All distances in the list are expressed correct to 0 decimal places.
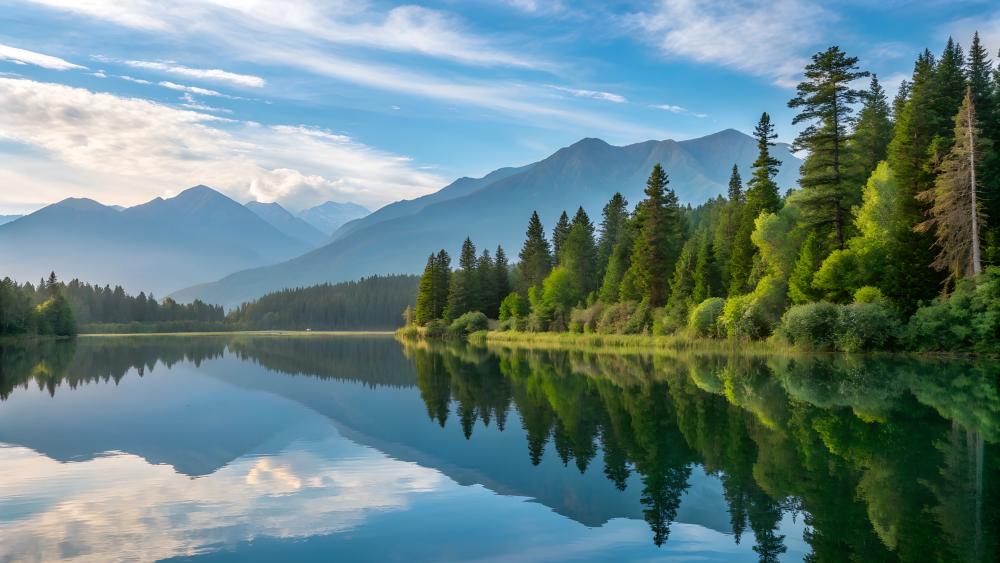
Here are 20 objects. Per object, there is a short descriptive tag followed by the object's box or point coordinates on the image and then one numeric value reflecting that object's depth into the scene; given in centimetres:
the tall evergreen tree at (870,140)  7150
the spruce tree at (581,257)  10535
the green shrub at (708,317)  6669
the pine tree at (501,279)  12875
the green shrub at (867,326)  5181
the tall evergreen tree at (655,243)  8212
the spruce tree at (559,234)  12542
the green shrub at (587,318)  8819
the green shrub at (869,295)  5356
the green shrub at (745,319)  6153
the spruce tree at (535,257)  11712
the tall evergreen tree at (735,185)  11383
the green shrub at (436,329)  12762
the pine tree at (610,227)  10494
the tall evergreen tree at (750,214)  7143
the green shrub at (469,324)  11706
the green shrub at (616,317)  8262
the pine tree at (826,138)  6003
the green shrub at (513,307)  11131
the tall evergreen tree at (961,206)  4819
